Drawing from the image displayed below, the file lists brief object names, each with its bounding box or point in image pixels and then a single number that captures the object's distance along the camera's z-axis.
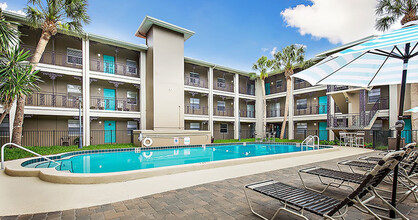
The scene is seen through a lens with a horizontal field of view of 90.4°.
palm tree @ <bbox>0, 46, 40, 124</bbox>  8.33
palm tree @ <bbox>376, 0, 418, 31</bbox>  13.01
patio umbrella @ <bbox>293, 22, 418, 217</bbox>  3.93
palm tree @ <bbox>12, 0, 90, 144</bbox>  10.82
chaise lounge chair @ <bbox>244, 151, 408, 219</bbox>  2.21
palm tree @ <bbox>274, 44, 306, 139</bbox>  19.58
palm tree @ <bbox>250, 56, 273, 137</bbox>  20.84
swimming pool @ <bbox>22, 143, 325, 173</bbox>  8.53
